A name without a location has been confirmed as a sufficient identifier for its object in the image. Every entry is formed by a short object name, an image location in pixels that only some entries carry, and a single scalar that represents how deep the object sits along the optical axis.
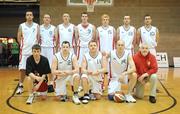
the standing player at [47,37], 8.37
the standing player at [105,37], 8.31
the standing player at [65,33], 8.32
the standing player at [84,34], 8.37
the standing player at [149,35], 8.06
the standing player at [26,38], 7.95
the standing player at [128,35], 8.27
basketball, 6.89
